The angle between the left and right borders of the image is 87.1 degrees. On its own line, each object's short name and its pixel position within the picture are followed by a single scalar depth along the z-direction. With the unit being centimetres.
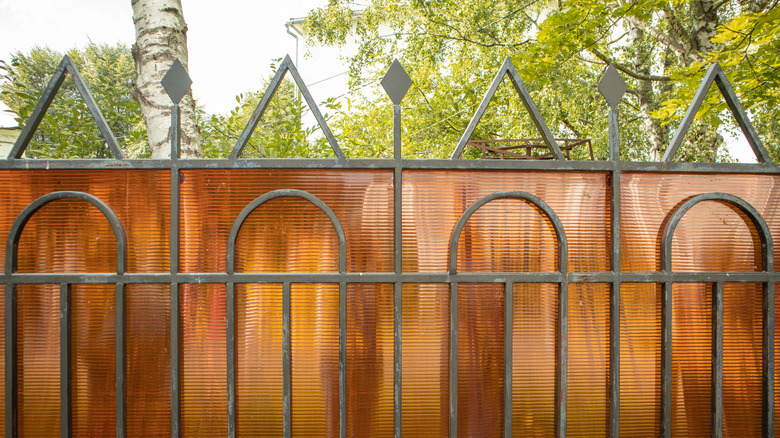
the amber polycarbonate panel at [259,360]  189
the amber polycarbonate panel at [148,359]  188
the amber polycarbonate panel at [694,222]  196
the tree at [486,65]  1002
